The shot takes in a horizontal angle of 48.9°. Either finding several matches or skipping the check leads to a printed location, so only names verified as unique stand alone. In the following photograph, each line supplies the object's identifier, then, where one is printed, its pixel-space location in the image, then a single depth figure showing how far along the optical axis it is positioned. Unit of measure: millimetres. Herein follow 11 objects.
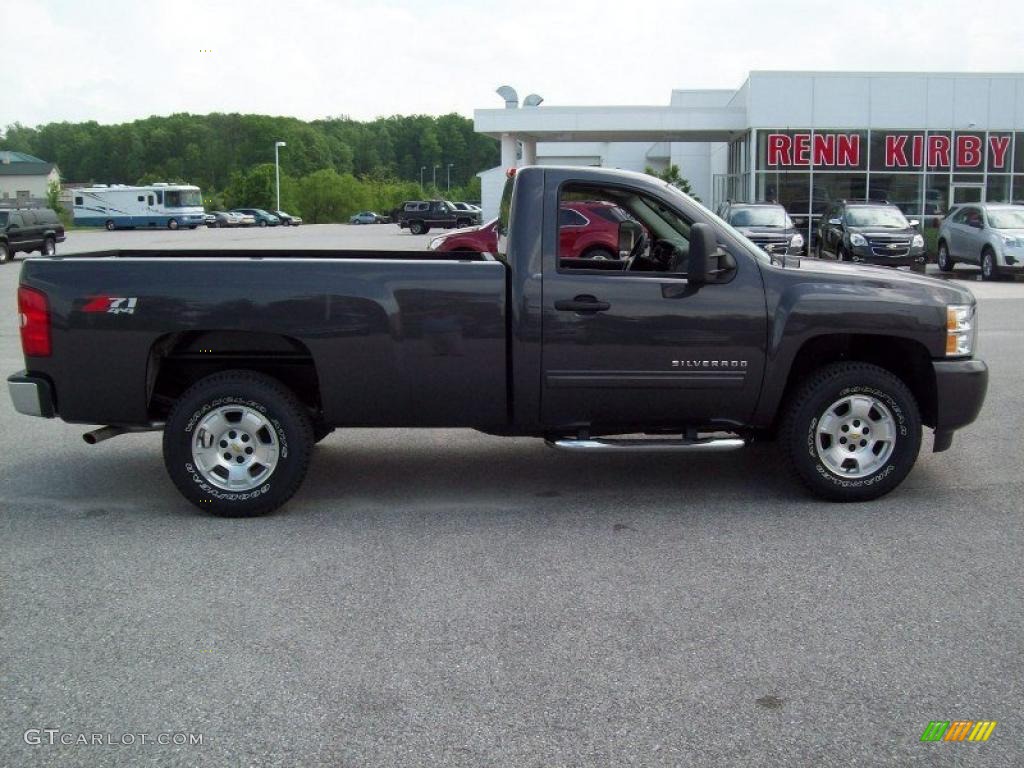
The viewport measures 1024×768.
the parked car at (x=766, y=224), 25266
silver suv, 24203
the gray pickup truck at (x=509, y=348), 6164
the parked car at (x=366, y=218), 105644
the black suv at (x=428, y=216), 66625
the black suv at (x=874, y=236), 26359
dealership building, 37625
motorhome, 73688
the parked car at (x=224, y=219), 86500
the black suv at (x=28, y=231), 34969
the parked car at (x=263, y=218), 88688
